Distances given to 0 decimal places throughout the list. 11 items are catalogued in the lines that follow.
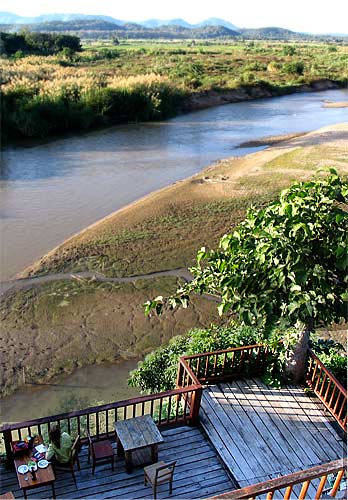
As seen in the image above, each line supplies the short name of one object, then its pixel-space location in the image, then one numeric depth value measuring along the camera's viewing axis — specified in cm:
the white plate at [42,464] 639
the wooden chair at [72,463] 657
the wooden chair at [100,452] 675
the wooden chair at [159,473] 634
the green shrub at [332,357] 895
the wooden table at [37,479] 618
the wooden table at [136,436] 671
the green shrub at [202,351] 874
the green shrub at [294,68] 6631
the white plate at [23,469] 629
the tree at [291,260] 670
